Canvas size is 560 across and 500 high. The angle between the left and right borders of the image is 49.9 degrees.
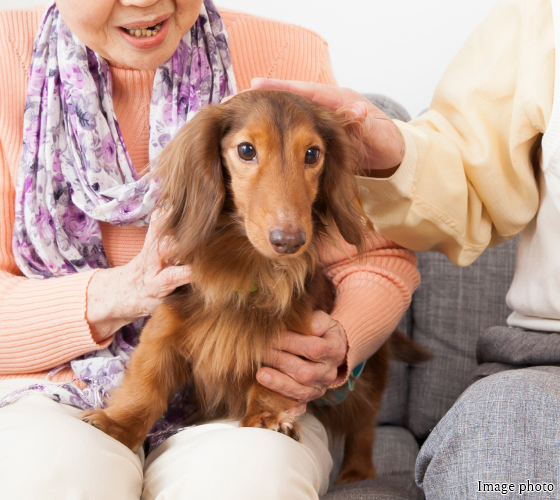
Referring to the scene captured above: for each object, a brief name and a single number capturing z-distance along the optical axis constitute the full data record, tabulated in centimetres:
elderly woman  135
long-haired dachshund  121
